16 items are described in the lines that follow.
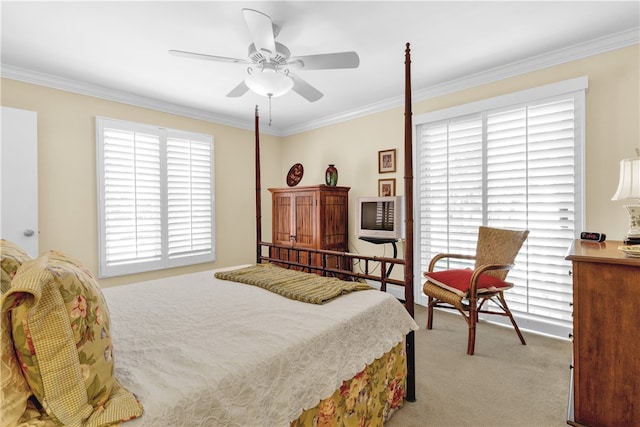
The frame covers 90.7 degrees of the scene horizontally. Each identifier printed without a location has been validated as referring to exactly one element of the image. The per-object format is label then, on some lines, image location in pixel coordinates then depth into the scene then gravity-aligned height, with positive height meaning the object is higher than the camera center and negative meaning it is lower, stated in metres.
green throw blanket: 1.75 -0.47
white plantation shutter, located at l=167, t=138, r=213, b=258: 3.98 +0.16
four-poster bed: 0.82 -0.53
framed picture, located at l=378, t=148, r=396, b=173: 3.91 +0.59
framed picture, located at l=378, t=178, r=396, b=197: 3.92 +0.26
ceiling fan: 2.02 +1.00
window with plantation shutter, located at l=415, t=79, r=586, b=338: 2.71 +0.23
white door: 2.74 +0.28
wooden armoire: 4.06 -0.14
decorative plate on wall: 4.78 +0.51
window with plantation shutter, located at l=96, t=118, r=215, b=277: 3.47 +0.14
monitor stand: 3.60 -0.39
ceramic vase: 4.26 +0.43
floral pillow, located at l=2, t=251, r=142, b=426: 0.76 -0.36
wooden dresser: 1.45 -0.63
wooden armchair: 2.52 -0.61
